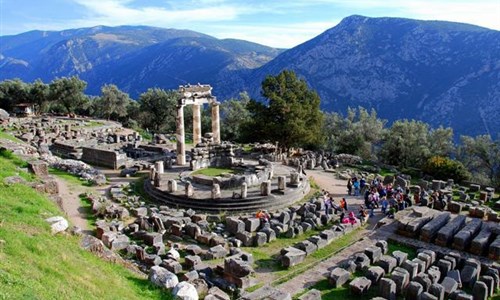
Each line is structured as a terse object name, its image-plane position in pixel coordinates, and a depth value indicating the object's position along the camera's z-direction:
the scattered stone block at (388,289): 16.25
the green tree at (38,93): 78.88
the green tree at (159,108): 73.38
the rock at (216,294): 14.67
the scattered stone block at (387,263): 18.70
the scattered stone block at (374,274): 17.66
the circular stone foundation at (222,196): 27.55
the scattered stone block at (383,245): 21.23
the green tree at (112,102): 77.75
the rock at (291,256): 19.52
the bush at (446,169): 40.19
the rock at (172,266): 17.61
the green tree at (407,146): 50.72
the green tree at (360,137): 57.38
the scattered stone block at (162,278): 14.15
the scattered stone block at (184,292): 13.41
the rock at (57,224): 15.05
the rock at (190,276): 16.44
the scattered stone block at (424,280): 16.81
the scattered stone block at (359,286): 16.73
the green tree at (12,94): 78.81
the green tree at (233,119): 68.44
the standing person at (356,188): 32.88
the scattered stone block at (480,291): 16.69
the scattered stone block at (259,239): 22.08
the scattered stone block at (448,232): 22.30
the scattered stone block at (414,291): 16.19
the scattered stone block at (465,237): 21.70
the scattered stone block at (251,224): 23.56
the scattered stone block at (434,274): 17.61
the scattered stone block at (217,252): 19.81
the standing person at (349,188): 33.22
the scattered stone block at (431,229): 22.78
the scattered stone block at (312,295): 15.47
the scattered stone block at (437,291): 16.00
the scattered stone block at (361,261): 19.17
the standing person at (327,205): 26.95
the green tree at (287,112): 44.31
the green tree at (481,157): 48.34
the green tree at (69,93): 78.06
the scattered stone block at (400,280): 16.98
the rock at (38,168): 24.06
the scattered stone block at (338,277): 17.48
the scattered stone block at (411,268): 18.02
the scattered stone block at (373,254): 20.08
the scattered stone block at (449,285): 16.42
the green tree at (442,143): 51.54
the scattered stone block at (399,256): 19.42
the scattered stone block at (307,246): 20.92
